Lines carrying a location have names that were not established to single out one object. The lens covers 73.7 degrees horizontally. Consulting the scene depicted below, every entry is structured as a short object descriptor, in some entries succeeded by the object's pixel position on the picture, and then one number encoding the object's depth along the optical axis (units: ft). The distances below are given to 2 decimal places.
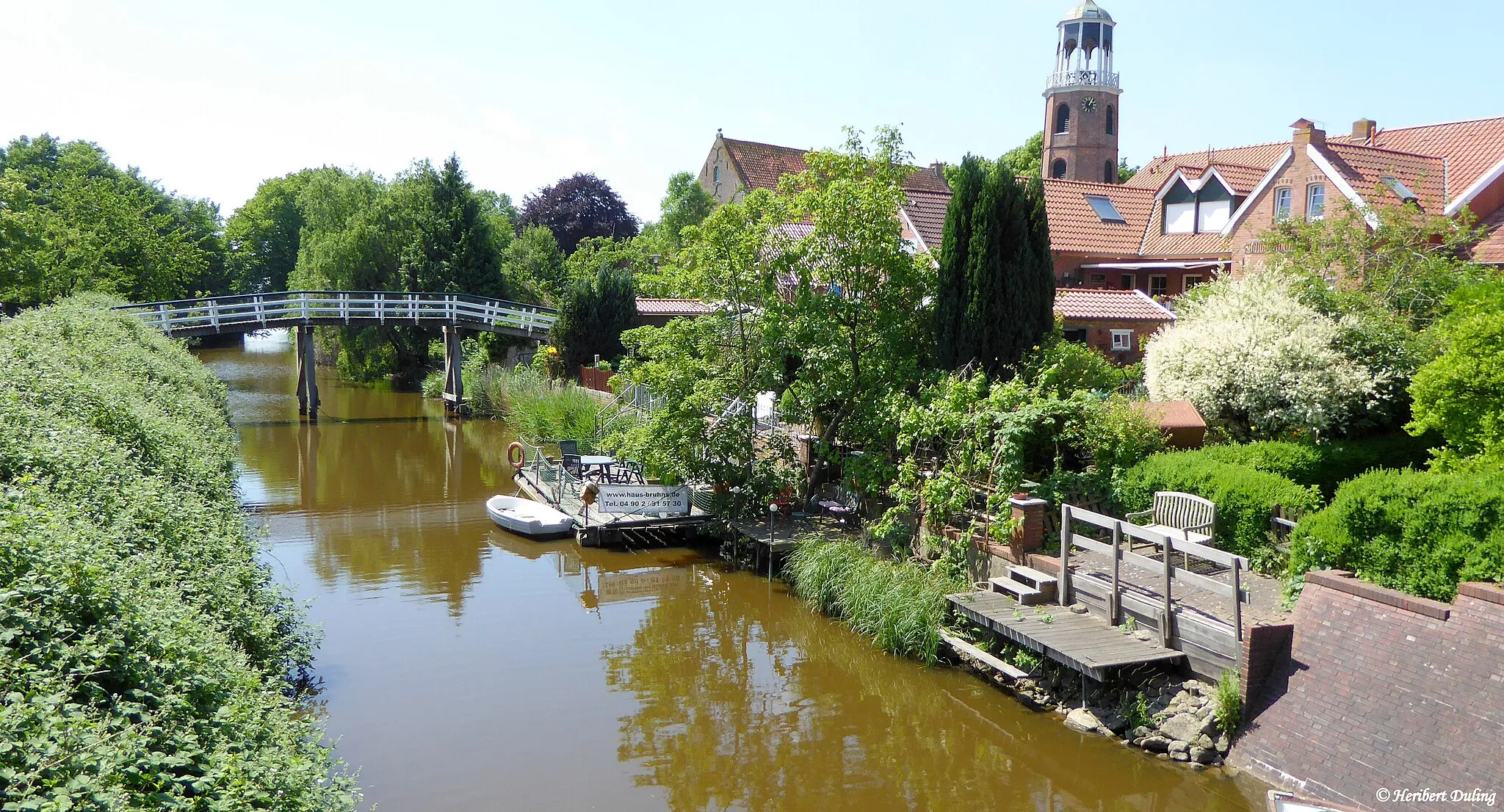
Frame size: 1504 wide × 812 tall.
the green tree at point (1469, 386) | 36.14
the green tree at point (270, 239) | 234.58
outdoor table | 64.43
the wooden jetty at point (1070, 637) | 33.22
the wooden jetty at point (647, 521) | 57.82
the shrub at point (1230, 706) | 30.96
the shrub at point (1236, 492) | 37.73
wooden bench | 38.27
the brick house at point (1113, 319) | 75.46
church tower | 147.43
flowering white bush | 42.27
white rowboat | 60.29
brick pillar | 41.11
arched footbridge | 107.45
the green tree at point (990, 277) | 51.11
